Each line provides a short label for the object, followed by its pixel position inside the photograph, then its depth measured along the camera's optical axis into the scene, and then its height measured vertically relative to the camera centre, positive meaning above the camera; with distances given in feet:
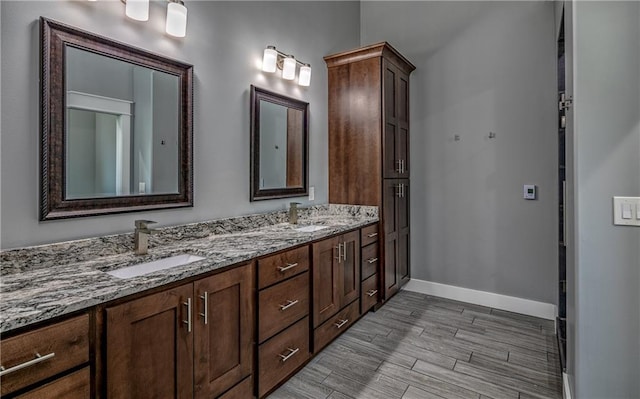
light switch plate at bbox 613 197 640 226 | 4.33 -0.14
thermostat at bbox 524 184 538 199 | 9.94 +0.26
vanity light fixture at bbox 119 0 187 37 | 5.65 +3.25
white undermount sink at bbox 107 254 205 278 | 4.86 -1.03
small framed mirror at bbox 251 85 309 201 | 8.28 +1.44
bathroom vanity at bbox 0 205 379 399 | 3.35 -1.47
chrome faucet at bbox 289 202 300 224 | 9.08 -0.36
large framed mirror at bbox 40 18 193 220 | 4.88 +1.20
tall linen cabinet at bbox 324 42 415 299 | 10.09 +1.89
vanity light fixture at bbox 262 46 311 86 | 8.33 +3.53
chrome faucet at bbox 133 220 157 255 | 5.55 -0.60
